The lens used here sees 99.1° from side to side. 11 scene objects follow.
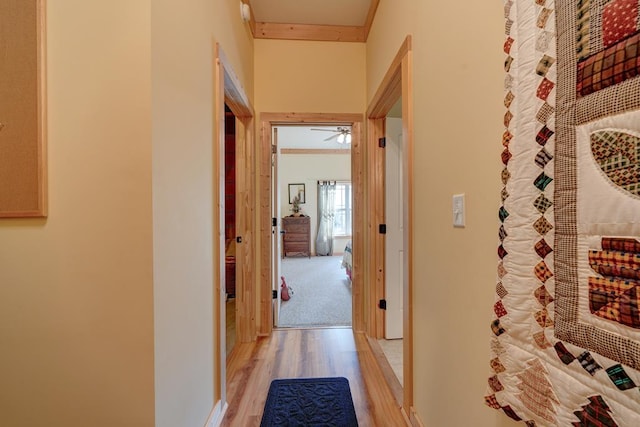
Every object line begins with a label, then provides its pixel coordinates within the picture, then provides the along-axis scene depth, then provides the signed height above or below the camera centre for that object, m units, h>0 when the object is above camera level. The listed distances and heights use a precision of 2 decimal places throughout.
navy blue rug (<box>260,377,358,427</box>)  1.54 -1.17
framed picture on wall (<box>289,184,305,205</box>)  7.05 +0.57
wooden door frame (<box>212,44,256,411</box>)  1.54 -0.01
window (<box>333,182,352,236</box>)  7.17 +0.07
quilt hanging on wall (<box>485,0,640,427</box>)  0.46 -0.01
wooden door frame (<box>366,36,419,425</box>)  1.47 +0.13
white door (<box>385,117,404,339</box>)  2.49 -0.37
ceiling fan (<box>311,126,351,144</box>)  4.36 +1.28
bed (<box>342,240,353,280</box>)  4.17 -0.75
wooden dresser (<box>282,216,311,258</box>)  6.65 -0.59
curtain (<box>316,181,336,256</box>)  6.94 -0.06
